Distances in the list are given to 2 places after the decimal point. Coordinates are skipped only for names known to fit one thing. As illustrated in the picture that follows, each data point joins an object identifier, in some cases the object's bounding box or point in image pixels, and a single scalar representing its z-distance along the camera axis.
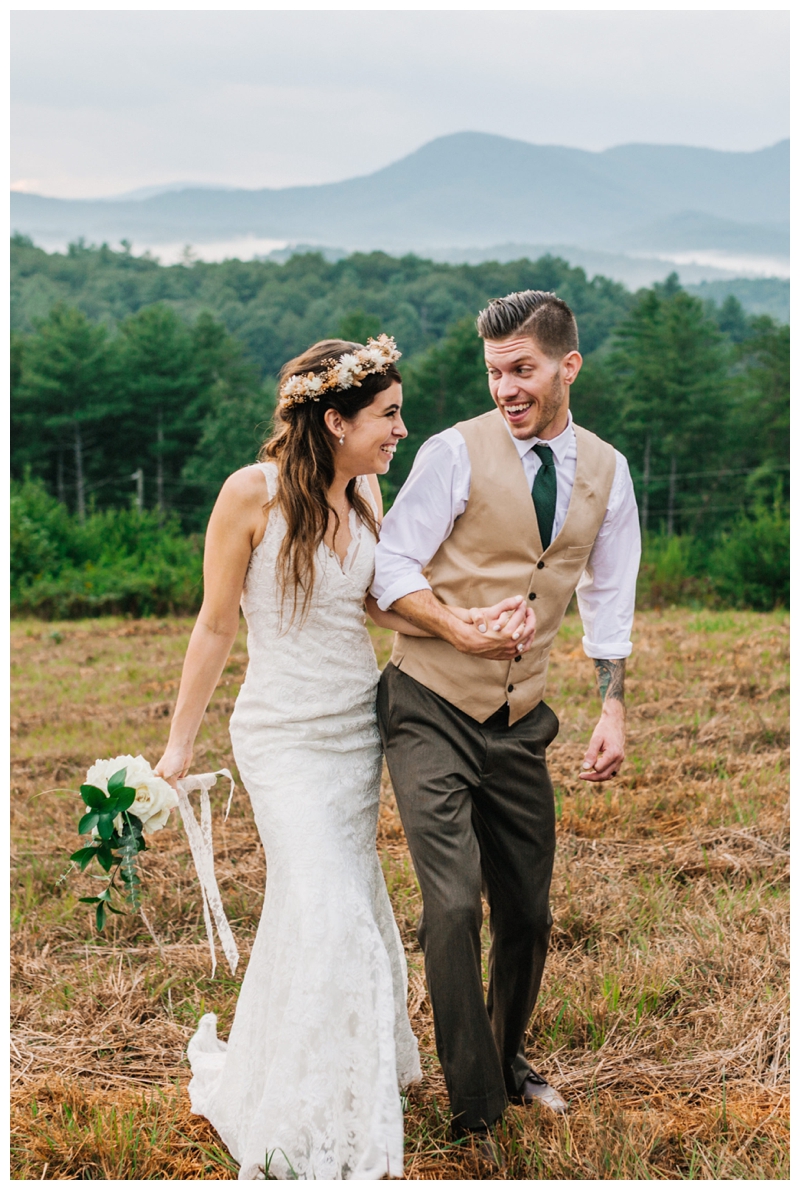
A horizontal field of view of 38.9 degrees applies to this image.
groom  3.09
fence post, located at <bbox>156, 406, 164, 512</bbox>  55.97
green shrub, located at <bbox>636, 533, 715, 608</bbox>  22.31
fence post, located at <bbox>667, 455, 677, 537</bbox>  50.57
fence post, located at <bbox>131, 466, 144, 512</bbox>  52.94
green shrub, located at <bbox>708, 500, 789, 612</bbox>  23.12
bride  2.89
